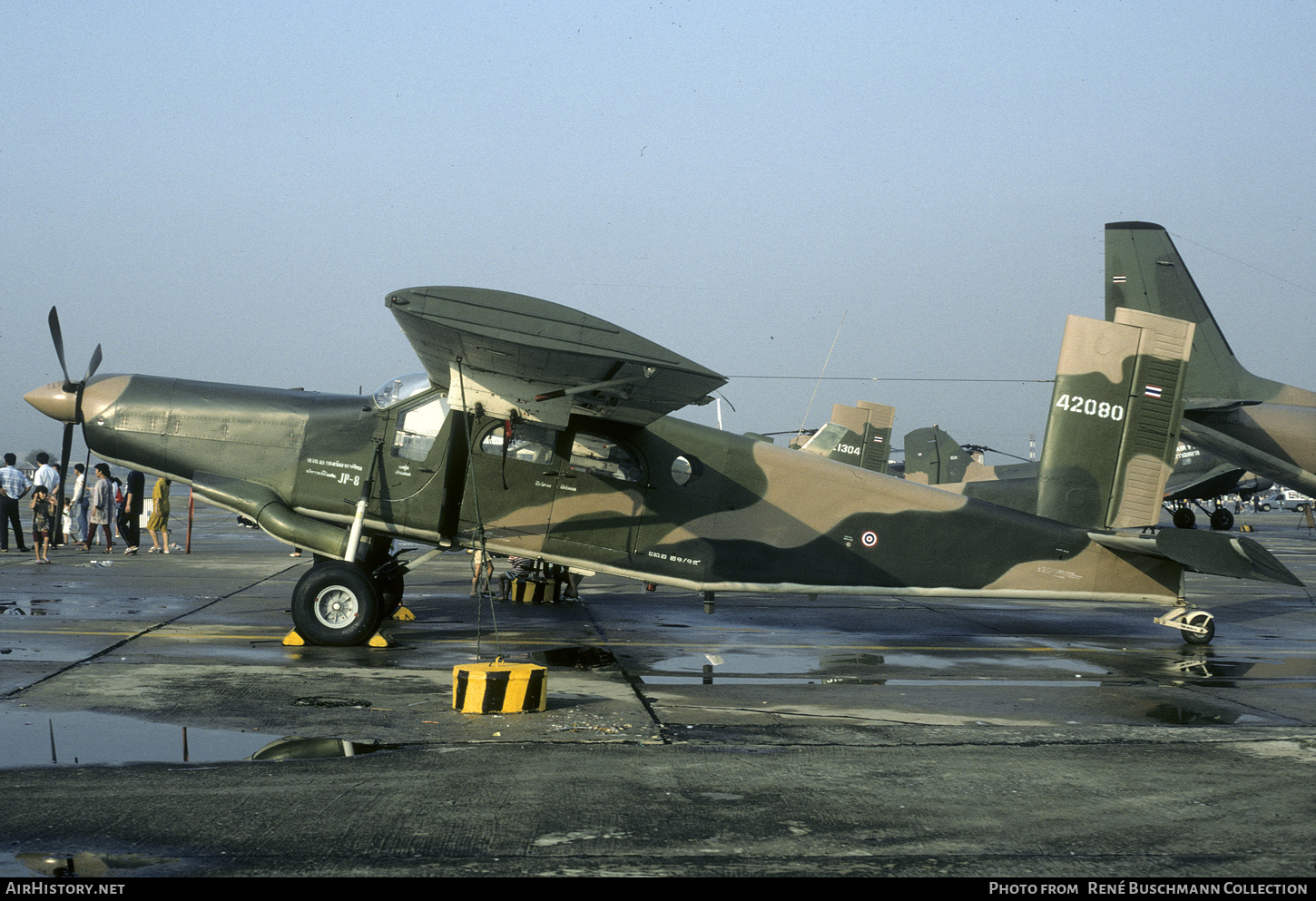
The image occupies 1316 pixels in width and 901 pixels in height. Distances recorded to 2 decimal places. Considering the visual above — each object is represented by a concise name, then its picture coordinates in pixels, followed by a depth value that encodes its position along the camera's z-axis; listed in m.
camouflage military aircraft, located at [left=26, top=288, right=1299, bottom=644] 9.99
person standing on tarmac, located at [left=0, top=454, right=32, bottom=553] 20.22
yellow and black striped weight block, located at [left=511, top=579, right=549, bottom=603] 14.47
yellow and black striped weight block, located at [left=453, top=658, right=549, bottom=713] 6.78
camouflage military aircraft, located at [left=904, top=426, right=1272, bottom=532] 26.12
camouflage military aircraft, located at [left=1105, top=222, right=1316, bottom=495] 16.17
